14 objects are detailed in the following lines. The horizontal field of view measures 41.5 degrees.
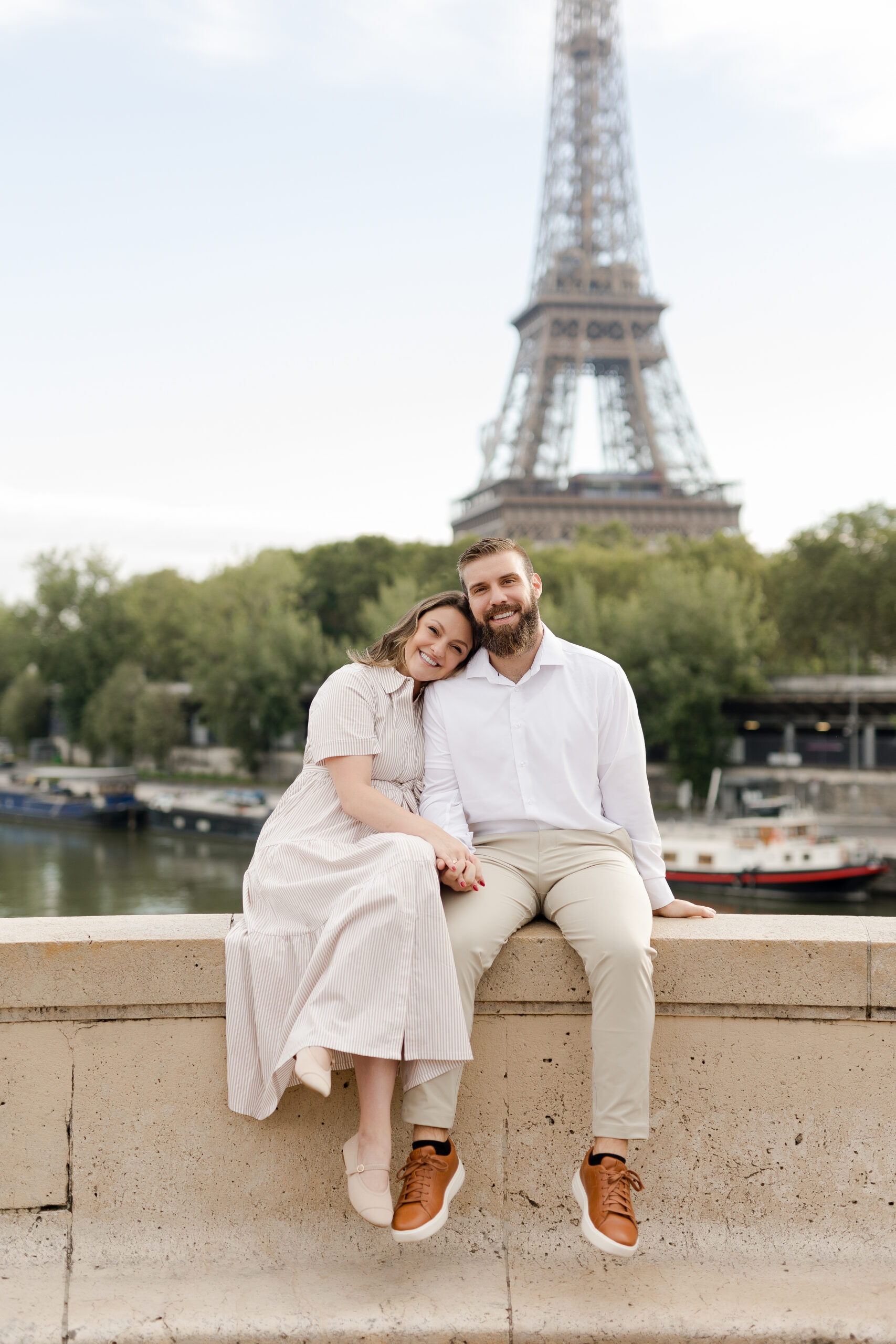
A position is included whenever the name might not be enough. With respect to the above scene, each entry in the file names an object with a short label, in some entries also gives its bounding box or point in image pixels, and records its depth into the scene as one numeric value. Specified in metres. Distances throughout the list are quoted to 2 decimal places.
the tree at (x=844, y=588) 39.38
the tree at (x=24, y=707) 64.38
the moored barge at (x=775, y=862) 26.83
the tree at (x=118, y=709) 52.78
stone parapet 2.94
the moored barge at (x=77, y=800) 42.91
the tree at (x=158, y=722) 50.94
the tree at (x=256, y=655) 45.66
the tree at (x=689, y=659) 38.69
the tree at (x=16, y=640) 58.31
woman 2.77
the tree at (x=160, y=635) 56.56
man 3.09
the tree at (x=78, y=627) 57.06
